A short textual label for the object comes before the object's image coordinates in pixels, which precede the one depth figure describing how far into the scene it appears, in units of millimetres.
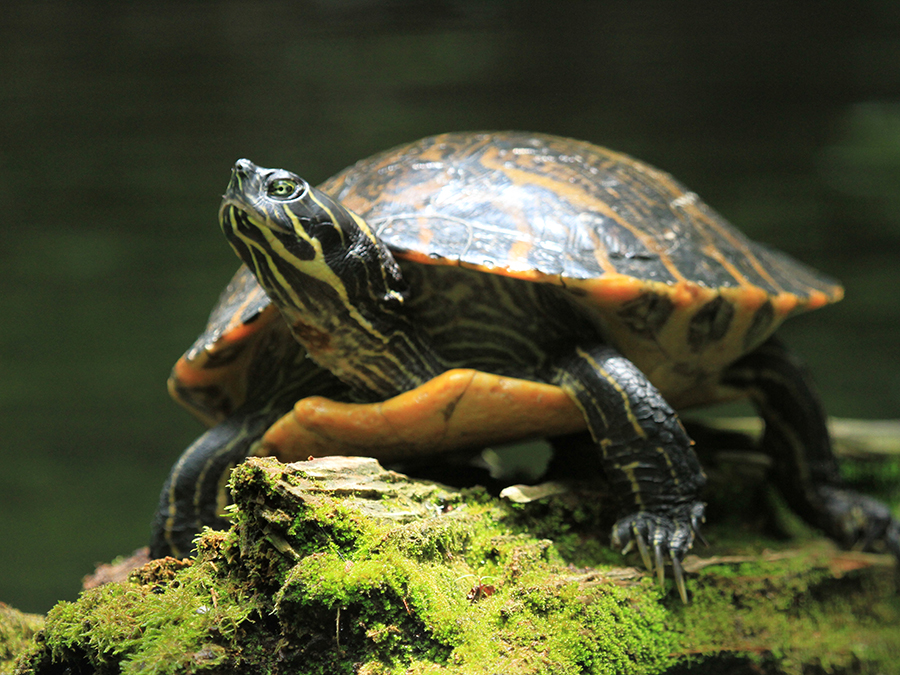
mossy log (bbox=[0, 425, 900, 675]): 1872
